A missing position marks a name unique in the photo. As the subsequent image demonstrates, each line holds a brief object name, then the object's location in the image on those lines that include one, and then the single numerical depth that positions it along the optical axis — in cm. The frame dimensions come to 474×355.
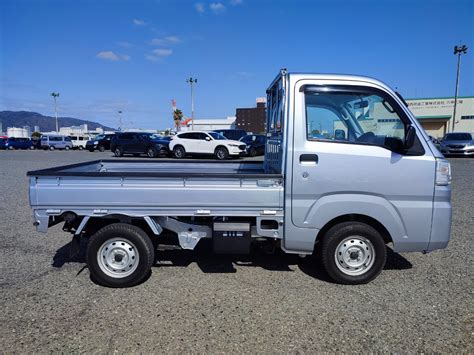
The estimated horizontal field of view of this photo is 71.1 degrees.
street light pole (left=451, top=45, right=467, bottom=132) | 3925
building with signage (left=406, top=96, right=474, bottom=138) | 5353
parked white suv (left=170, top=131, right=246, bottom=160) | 2027
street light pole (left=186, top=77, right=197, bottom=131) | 6406
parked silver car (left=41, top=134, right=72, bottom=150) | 3897
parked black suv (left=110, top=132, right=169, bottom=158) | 2397
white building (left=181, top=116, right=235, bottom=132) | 9681
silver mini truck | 382
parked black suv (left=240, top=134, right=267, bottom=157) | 2245
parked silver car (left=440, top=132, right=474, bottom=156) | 2094
